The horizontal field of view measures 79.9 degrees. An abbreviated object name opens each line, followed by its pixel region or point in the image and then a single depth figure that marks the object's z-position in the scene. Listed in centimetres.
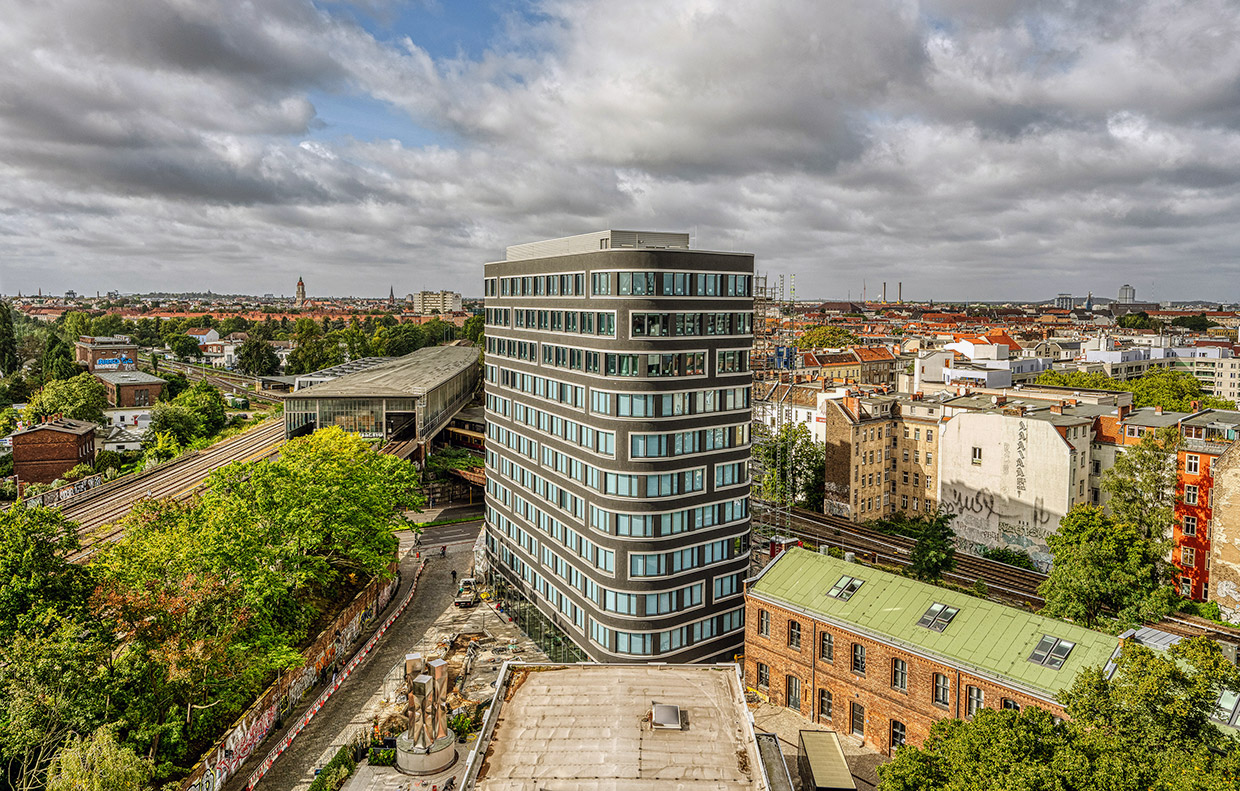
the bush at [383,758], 4316
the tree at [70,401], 12494
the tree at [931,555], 6184
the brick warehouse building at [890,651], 3784
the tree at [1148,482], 6744
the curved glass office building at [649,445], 4872
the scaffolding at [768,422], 6974
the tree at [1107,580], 5419
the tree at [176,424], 12531
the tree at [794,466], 9373
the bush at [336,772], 3972
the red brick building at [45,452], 10594
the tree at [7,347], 16450
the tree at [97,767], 2727
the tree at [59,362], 14638
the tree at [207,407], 13625
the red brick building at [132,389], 14725
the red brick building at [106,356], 17562
